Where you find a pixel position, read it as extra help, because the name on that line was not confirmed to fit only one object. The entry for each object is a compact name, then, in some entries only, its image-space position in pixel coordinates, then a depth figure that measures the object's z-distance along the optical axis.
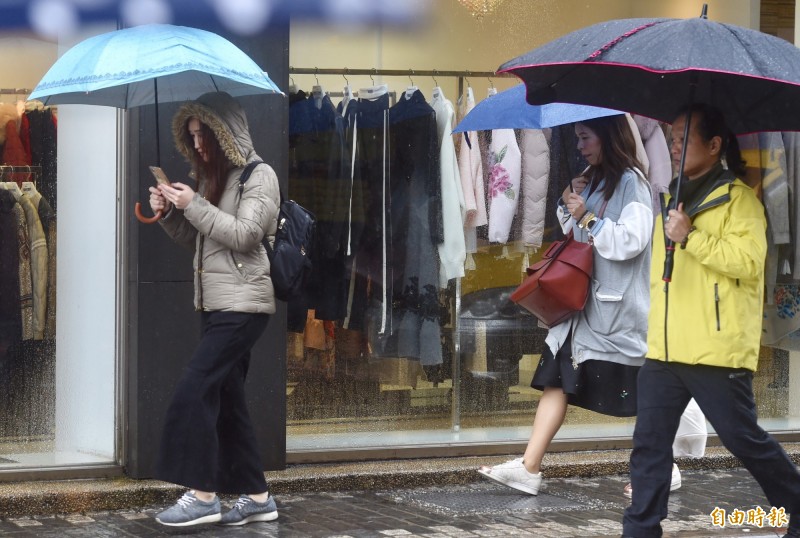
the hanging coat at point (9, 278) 14.21
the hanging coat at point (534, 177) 16.67
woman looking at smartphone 12.06
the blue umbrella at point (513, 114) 14.29
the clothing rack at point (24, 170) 14.07
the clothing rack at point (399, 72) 15.84
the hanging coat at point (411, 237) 16.30
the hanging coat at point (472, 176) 16.47
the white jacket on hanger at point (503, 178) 16.59
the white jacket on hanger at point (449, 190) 16.34
